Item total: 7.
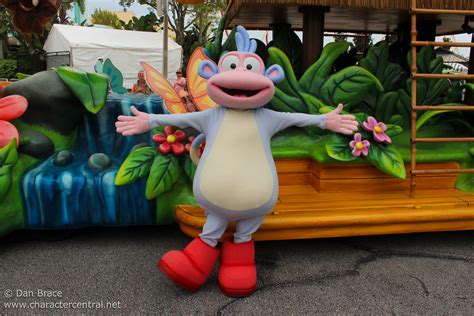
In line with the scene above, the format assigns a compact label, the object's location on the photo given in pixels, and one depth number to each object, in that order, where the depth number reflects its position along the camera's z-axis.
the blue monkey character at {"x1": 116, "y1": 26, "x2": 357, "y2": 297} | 2.15
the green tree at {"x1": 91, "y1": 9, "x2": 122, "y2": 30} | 36.93
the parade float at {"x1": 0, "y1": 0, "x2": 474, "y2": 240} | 2.66
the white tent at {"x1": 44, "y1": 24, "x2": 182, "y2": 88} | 16.05
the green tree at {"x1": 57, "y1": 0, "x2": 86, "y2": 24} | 24.95
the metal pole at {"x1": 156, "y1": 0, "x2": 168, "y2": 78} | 7.44
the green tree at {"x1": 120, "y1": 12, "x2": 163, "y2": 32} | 20.31
